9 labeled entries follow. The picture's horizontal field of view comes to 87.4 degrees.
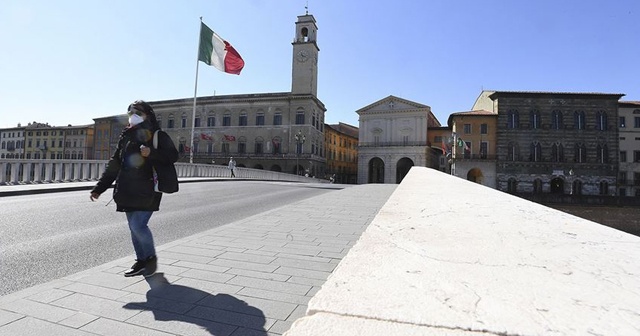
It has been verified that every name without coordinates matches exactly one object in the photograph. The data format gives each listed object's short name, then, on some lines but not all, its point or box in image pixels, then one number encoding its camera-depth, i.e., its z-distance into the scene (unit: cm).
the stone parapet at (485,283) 116
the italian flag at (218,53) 2273
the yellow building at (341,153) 6795
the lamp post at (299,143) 5339
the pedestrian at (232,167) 2858
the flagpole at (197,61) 2284
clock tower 5722
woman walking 337
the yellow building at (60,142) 7594
